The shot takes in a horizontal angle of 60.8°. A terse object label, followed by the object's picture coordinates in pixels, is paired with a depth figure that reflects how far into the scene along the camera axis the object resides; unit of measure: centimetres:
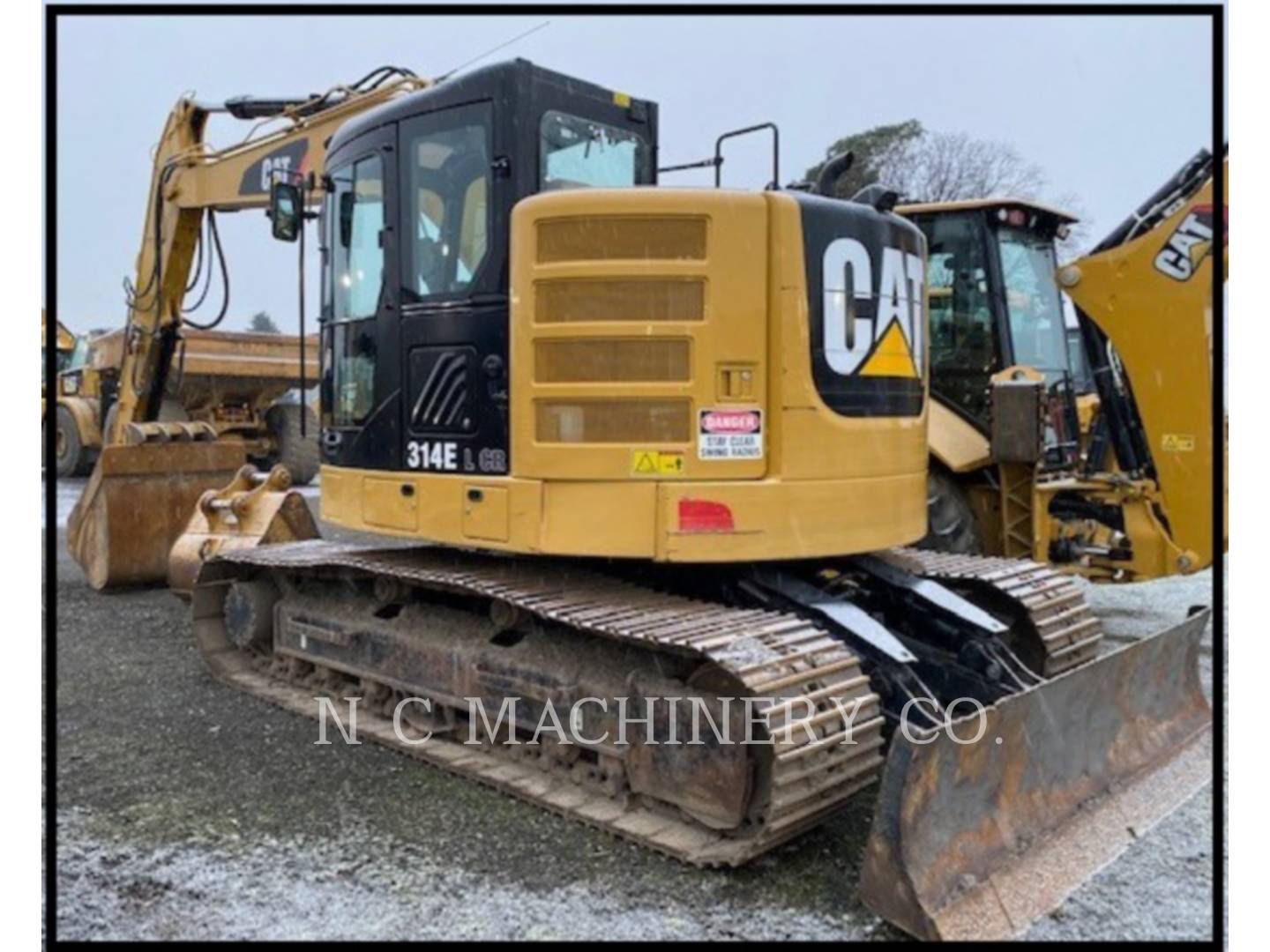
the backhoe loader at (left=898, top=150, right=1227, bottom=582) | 614
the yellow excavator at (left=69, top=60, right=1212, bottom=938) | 351
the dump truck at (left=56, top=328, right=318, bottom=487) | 1345
